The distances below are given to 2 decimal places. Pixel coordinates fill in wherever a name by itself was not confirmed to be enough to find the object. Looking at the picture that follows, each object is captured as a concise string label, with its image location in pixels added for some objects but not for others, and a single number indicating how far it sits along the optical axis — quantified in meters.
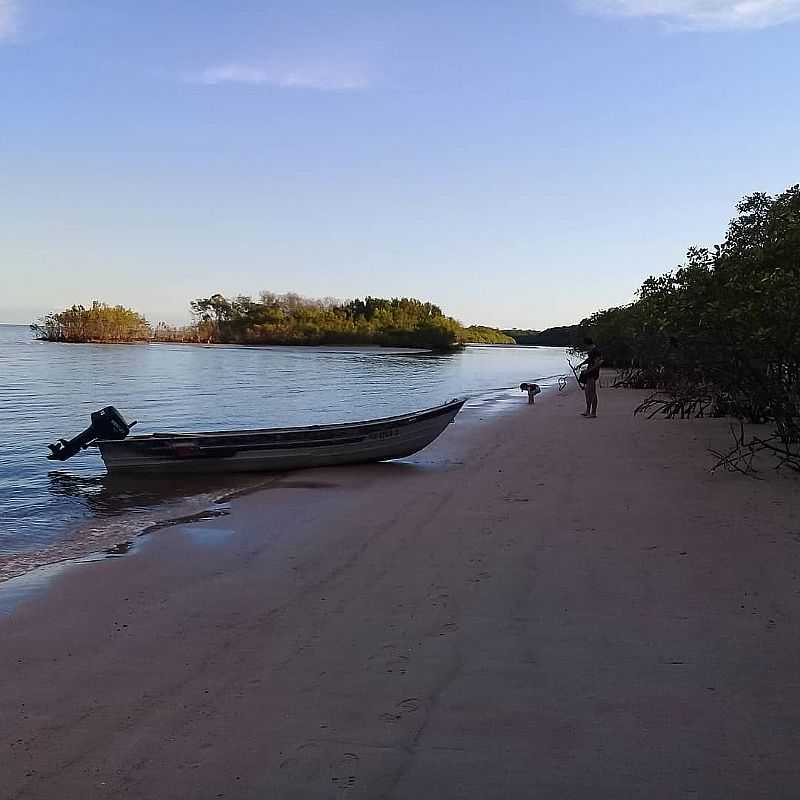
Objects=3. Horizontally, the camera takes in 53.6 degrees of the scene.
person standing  18.61
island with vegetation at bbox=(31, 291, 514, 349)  124.81
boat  12.13
